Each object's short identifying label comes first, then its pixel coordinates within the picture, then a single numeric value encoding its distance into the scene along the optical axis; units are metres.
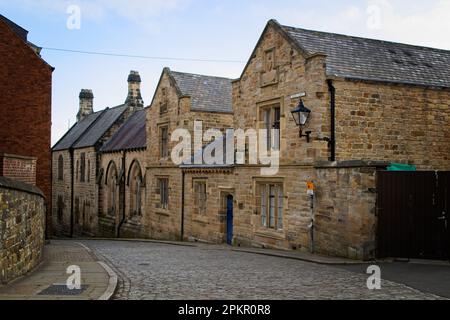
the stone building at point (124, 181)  31.06
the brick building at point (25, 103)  21.66
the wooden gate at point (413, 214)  12.85
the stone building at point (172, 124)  25.64
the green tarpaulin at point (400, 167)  15.55
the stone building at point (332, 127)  14.55
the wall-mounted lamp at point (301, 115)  15.78
